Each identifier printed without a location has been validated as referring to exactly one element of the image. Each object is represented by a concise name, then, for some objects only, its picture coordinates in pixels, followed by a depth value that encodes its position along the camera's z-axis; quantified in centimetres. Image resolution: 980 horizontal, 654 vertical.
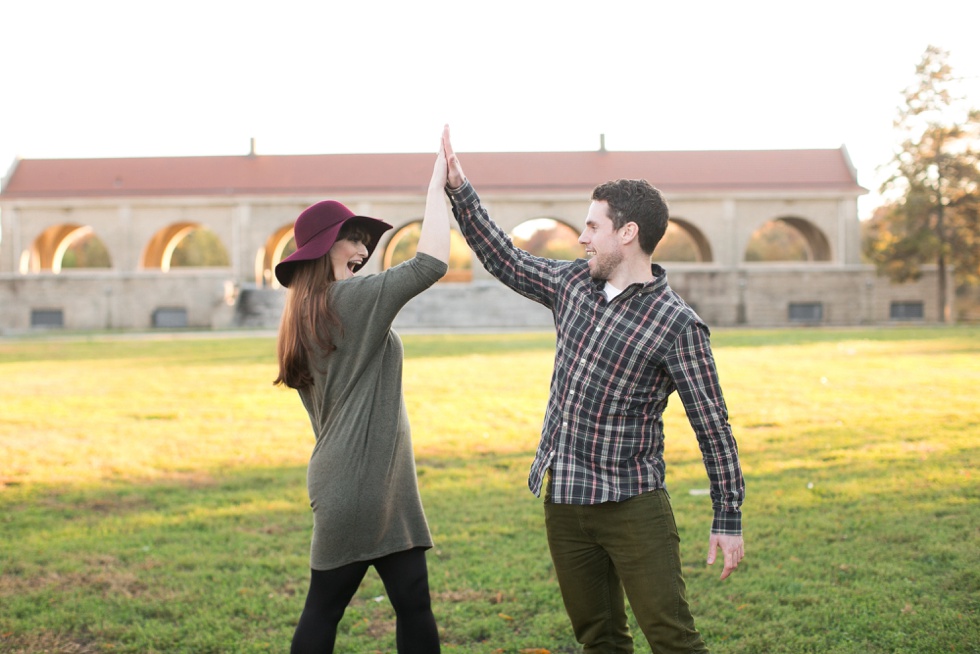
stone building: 3553
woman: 270
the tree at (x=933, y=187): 3359
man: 269
